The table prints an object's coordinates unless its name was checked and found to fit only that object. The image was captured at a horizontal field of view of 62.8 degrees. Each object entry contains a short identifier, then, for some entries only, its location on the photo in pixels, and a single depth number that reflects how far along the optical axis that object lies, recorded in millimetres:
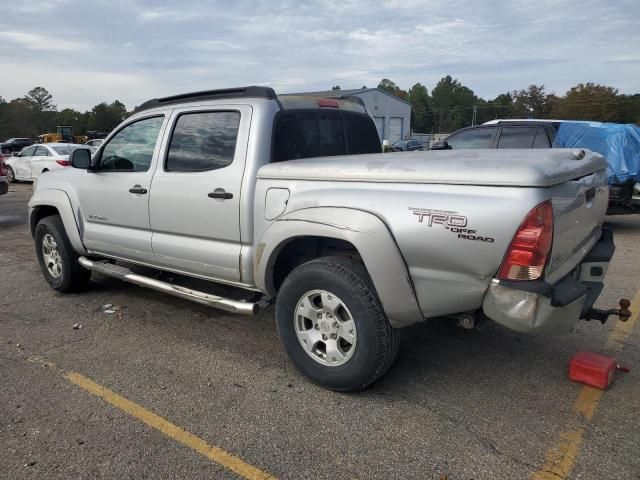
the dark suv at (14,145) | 33444
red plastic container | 3412
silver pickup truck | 2684
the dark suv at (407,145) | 33609
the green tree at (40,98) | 92562
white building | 54475
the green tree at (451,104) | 96562
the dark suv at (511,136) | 8766
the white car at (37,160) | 16859
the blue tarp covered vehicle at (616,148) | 8508
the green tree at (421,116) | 98000
